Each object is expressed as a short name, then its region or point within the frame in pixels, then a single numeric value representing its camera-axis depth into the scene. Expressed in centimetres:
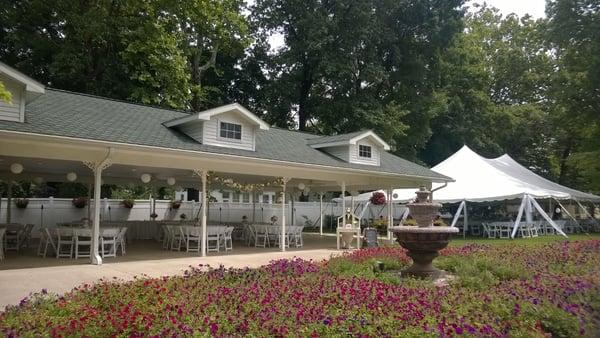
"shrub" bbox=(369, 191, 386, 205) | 2400
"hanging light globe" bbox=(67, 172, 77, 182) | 1602
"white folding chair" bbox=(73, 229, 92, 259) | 1250
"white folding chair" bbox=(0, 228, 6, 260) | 1178
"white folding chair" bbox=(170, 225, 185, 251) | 1491
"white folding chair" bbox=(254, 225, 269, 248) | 1728
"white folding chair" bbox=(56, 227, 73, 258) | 1274
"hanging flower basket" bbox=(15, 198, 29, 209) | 1820
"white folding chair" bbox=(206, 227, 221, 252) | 1476
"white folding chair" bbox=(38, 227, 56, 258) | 1284
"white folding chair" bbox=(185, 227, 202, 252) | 1444
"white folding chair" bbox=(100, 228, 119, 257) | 1281
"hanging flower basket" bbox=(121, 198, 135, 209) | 2164
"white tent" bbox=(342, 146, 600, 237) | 2241
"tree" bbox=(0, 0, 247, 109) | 2362
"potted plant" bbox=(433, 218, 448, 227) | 1970
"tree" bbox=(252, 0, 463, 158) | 3047
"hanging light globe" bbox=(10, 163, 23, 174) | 1274
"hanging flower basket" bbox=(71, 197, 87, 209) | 1983
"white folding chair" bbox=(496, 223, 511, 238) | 2247
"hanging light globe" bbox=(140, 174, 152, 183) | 1561
